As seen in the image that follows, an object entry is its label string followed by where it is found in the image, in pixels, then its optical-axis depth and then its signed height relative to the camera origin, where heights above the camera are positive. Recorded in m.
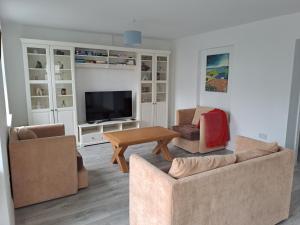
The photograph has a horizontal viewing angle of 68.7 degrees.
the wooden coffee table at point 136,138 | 3.37 -0.83
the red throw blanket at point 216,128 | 4.17 -0.82
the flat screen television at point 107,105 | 4.79 -0.44
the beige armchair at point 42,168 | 2.42 -0.96
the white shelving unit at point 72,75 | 4.24 +0.21
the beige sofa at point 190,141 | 4.19 -1.06
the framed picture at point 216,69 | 4.52 +0.36
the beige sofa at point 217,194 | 1.58 -0.87
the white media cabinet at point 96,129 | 4.63 -0.98
